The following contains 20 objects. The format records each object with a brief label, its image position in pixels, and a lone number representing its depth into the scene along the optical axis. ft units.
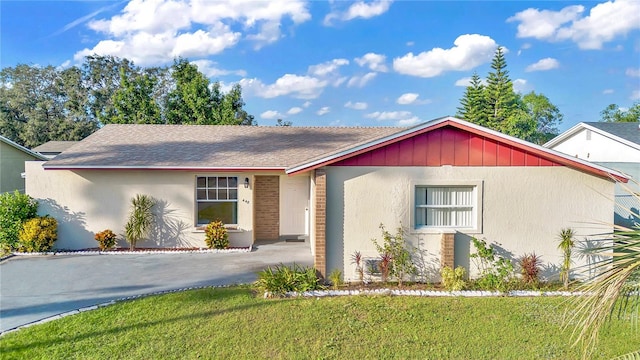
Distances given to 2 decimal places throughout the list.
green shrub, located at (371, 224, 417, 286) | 28.22
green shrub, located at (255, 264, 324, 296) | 25.80
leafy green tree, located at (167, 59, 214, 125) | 93.50
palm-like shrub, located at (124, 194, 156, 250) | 38.52
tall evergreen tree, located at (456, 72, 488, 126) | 146.30
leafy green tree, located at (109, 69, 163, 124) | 94.89
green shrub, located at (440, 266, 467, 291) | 27.27
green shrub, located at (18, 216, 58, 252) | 36.78
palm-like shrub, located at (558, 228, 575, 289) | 28.48
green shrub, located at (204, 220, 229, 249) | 39.09
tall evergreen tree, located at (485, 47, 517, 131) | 143.33
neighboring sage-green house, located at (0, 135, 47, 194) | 64.90
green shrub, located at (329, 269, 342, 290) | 27.35
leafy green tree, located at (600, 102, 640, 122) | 155.22
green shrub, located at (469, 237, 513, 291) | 27.37
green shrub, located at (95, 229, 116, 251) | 38.24
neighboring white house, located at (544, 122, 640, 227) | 60.64
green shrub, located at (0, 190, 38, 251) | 37.37
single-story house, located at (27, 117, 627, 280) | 28.37
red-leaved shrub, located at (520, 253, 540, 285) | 28.14
